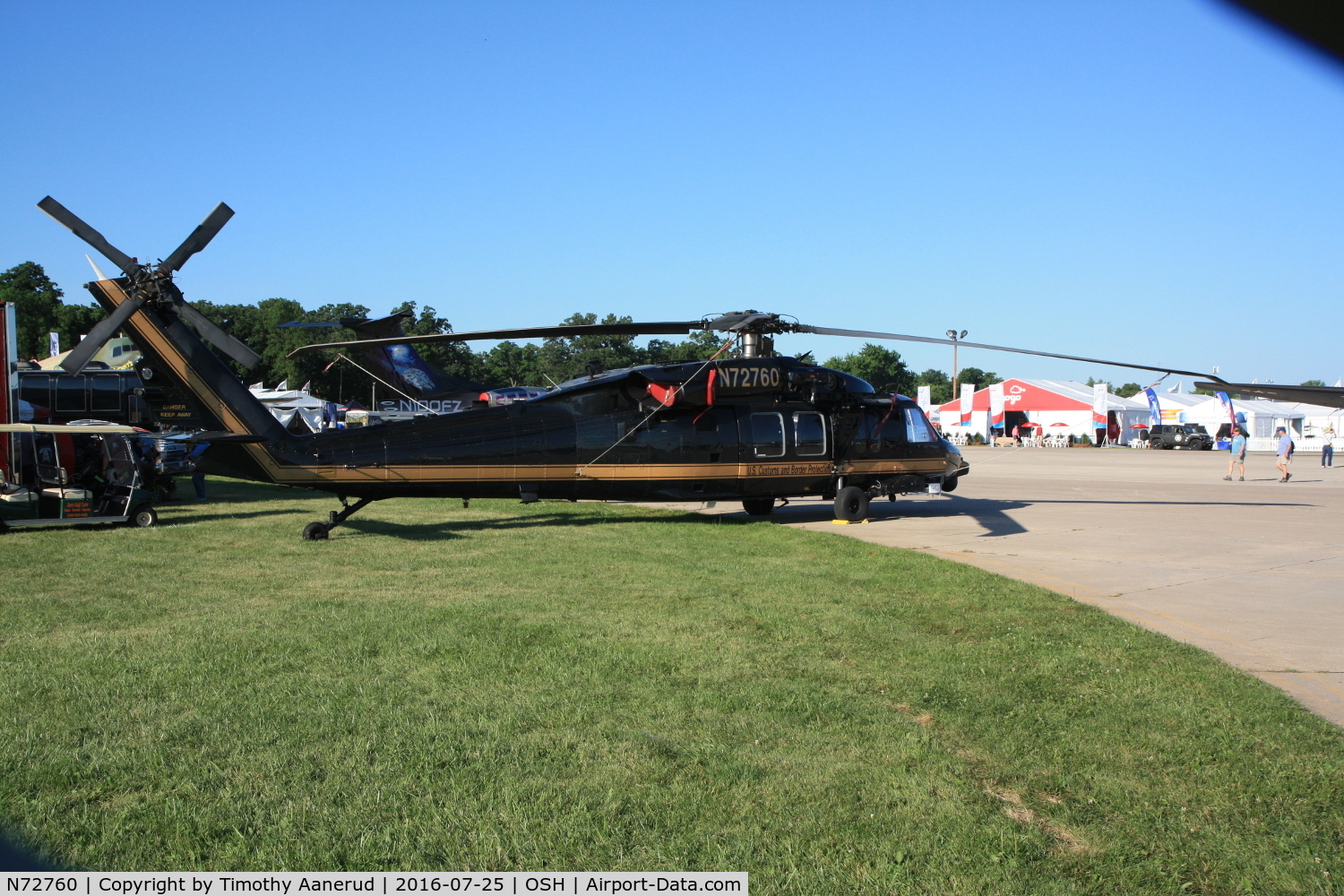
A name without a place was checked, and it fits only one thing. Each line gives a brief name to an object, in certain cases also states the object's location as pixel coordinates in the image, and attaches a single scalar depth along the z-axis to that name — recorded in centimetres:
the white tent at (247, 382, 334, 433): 4194
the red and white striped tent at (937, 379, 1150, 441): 7031
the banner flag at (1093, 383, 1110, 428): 6775
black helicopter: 1388
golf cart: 1569
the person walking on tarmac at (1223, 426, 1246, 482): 3003
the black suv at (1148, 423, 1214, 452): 6144
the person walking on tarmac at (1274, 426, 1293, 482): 3100
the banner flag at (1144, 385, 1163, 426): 6531
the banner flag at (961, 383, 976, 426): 7169
